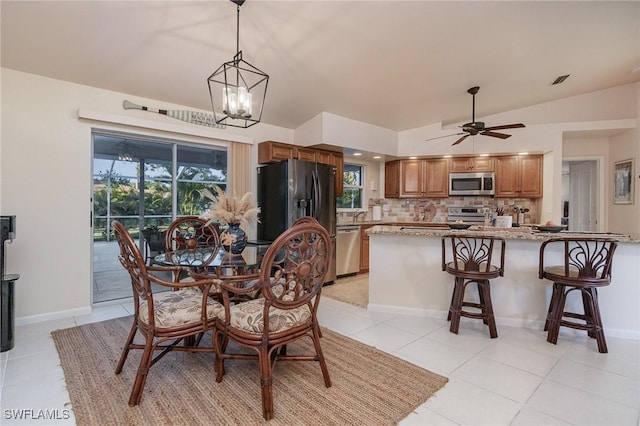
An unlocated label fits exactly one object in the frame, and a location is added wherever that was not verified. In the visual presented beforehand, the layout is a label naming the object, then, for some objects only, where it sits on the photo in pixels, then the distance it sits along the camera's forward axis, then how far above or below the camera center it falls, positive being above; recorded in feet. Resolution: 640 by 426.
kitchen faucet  19.63 -0.10
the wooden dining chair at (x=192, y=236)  9.00 -0.81
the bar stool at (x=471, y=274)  8.82 -1.75
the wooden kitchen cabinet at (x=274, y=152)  14.29 +2.81
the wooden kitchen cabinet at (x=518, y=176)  17.53 +2.18
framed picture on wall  15.69 +1.76
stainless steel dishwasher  16.31 -2.04
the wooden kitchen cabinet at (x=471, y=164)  18.29 +2.94
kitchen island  9.08 -2.27
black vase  7.82 -0.73
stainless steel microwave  18.13 +1.79
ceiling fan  12.89 +3.63
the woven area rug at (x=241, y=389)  5.48 -3.66
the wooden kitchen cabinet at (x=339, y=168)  16.71 +2.42
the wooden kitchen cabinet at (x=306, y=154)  15.14 +2.86
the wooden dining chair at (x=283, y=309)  5.42 -1.94
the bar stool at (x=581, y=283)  8.04 -1.81
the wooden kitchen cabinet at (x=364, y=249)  17.40 -2.10
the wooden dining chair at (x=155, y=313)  5.77 -2.09
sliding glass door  11.81 +0.80
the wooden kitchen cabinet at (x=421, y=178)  19.02 +2.18
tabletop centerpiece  7.79 -0.12
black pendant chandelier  7.00 +4.22
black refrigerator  13.70 +0.76
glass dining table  6.46 -1.13
